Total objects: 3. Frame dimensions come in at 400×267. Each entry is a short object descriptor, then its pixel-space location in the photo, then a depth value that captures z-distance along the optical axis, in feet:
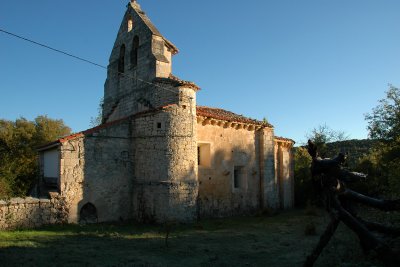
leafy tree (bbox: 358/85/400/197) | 58.54
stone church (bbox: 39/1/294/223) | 42.50
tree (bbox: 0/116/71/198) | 45.37
